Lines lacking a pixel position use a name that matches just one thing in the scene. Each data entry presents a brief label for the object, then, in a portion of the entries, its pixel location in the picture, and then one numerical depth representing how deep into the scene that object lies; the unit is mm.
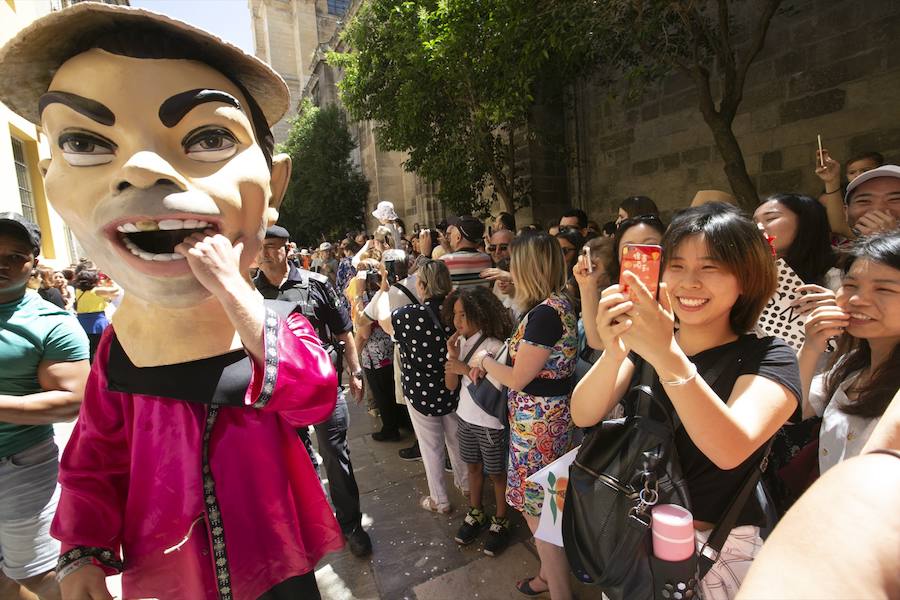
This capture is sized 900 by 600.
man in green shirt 1688
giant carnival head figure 924
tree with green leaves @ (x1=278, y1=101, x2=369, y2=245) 17047
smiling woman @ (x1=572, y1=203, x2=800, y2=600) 1005
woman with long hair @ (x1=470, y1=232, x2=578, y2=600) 2061
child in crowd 2504
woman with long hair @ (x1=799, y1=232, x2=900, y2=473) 1268
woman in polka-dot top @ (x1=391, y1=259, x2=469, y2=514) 2740
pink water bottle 1045
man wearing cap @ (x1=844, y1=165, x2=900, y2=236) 1970
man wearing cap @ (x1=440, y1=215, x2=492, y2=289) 3465
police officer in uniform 2545
